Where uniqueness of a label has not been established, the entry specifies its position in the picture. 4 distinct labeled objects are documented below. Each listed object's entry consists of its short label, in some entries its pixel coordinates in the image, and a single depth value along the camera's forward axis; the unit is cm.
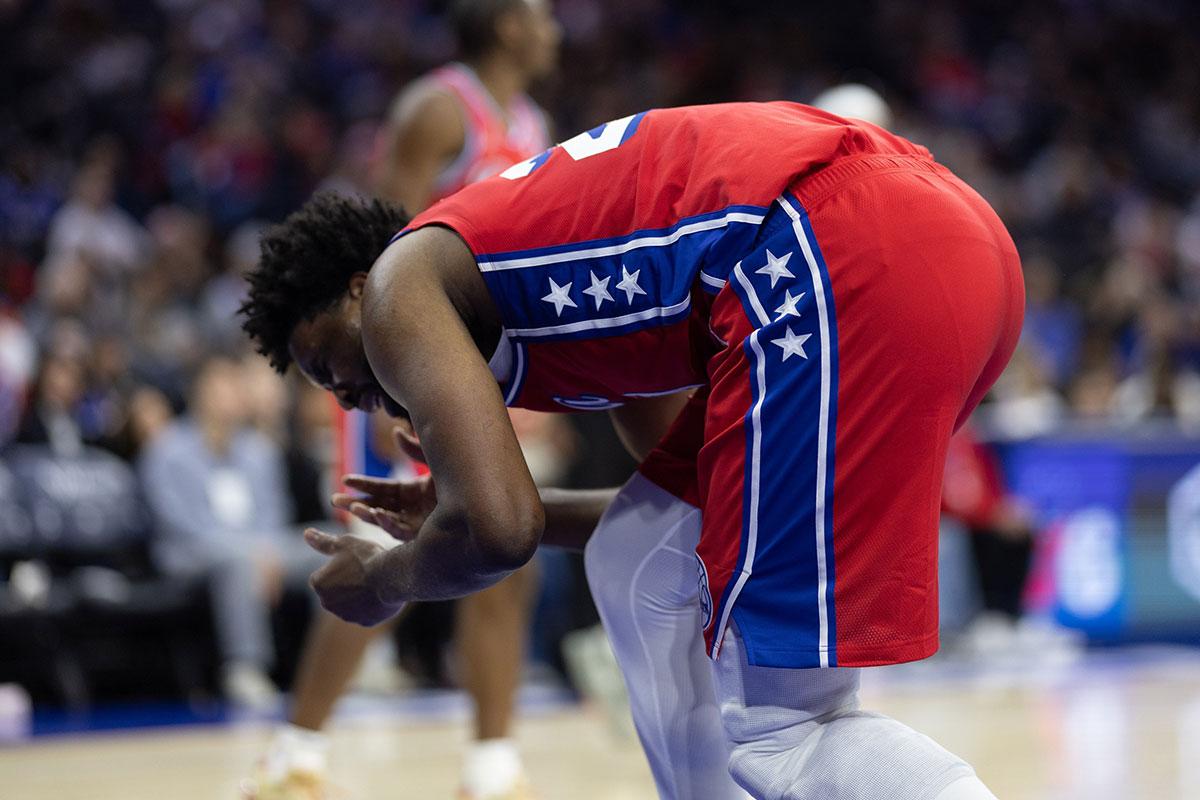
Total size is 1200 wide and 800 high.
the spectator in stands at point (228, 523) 1229
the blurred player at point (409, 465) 682
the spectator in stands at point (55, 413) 1229
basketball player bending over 363
